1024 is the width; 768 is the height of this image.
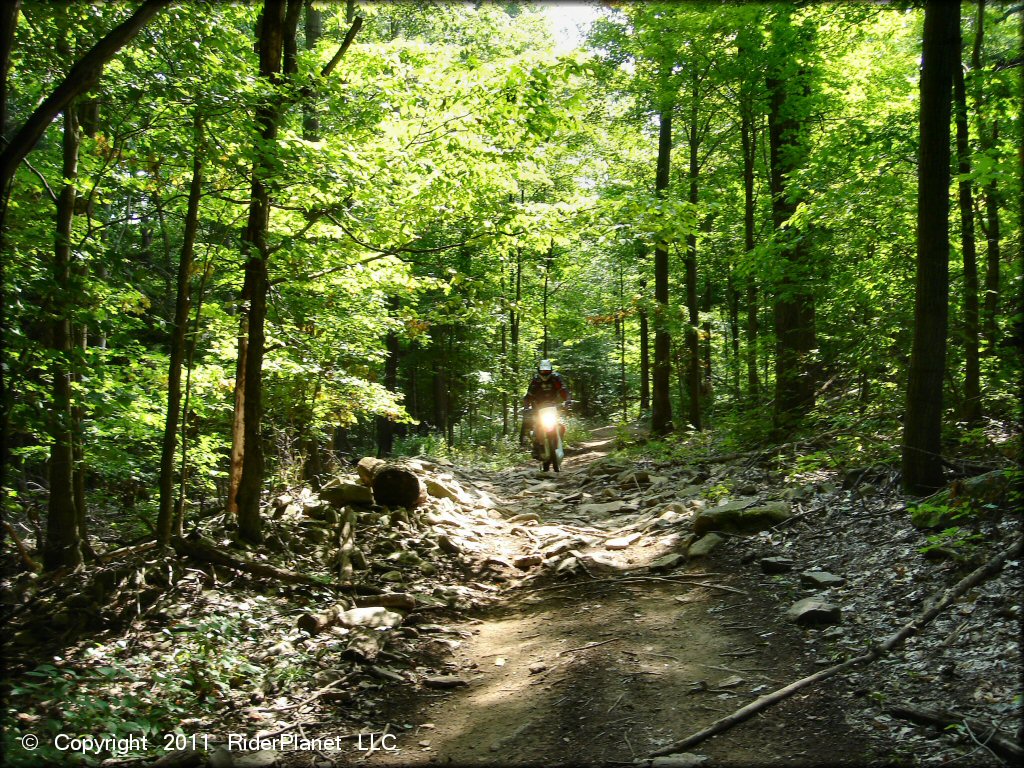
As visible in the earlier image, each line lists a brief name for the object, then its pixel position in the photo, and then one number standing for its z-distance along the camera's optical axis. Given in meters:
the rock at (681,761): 3.30
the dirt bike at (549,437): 13.45
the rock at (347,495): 8.57
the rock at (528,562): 7.63
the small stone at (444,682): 4.89
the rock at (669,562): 6.73
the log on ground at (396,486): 8.90
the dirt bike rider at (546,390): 13.27
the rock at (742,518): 7.00
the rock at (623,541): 7.80
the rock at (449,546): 7.98
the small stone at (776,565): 5.90
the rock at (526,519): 9.64
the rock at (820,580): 5.28
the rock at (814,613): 4.69
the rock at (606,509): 9.91
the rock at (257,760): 3.66
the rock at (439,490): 9.98
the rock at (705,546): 6.72
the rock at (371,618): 5.83
